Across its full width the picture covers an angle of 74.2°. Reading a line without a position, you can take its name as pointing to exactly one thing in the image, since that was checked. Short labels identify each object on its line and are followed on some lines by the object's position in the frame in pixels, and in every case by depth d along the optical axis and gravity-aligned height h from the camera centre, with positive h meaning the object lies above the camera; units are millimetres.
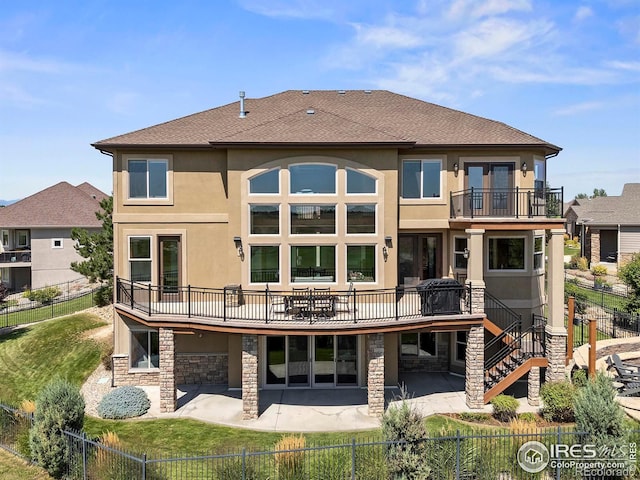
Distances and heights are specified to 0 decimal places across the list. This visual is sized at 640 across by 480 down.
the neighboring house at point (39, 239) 31750 -93
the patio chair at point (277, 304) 13535 -2232
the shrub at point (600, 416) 9500 -4108
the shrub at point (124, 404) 12875 -5161
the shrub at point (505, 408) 12375 -5044
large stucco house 14164 +87
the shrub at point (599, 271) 31750 -2636
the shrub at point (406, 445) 8711 -4357
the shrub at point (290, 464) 8844 -4798
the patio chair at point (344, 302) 14078 -2219
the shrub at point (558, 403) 12305 -4872
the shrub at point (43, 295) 27203 -3713
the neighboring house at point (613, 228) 32500 +654
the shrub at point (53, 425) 9445 -4281
